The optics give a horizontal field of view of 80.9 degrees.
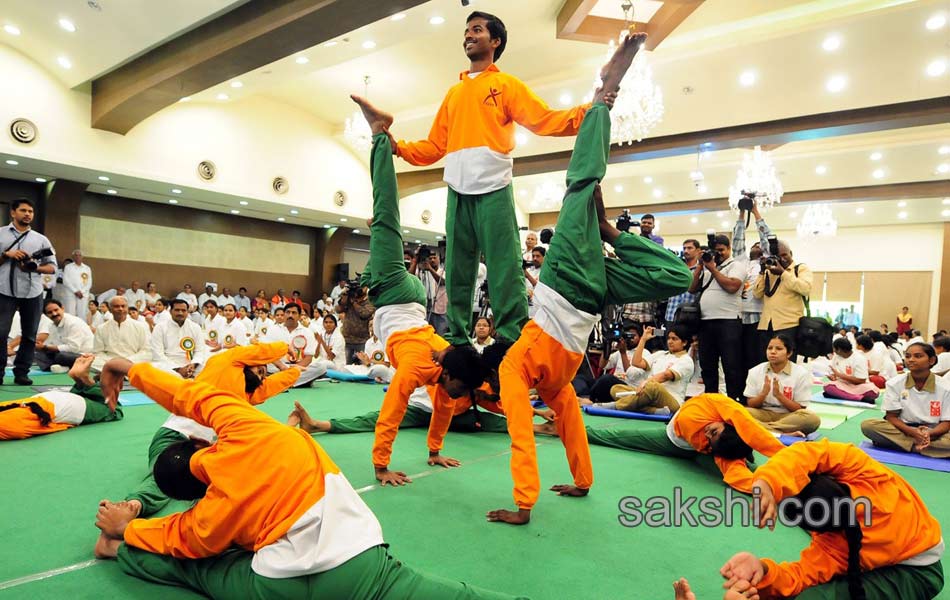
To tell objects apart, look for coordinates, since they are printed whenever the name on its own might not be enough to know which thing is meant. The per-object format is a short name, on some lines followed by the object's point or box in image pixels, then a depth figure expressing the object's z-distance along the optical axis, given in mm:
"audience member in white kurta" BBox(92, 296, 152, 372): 5527
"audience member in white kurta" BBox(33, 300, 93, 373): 5723
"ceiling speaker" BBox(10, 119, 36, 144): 8109
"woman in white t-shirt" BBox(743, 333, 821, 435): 3855
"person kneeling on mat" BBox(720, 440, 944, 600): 1478
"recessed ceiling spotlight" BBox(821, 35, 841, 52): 6250
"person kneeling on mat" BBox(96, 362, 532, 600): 1371
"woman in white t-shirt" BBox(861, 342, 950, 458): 3424
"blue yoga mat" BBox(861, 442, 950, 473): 3275
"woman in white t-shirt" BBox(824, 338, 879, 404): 6250
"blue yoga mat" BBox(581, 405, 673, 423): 4496
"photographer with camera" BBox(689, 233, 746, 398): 4441
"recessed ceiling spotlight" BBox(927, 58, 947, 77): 6464
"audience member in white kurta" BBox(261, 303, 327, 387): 6461
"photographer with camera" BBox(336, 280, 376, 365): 6816
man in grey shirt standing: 4645
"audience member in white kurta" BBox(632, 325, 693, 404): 4762
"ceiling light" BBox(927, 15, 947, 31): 5750
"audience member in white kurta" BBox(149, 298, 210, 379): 5559
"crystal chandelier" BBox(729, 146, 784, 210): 9195
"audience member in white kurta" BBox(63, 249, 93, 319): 9102
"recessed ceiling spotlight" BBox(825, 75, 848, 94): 6996
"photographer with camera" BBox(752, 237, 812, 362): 4477
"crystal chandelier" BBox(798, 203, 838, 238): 12406
